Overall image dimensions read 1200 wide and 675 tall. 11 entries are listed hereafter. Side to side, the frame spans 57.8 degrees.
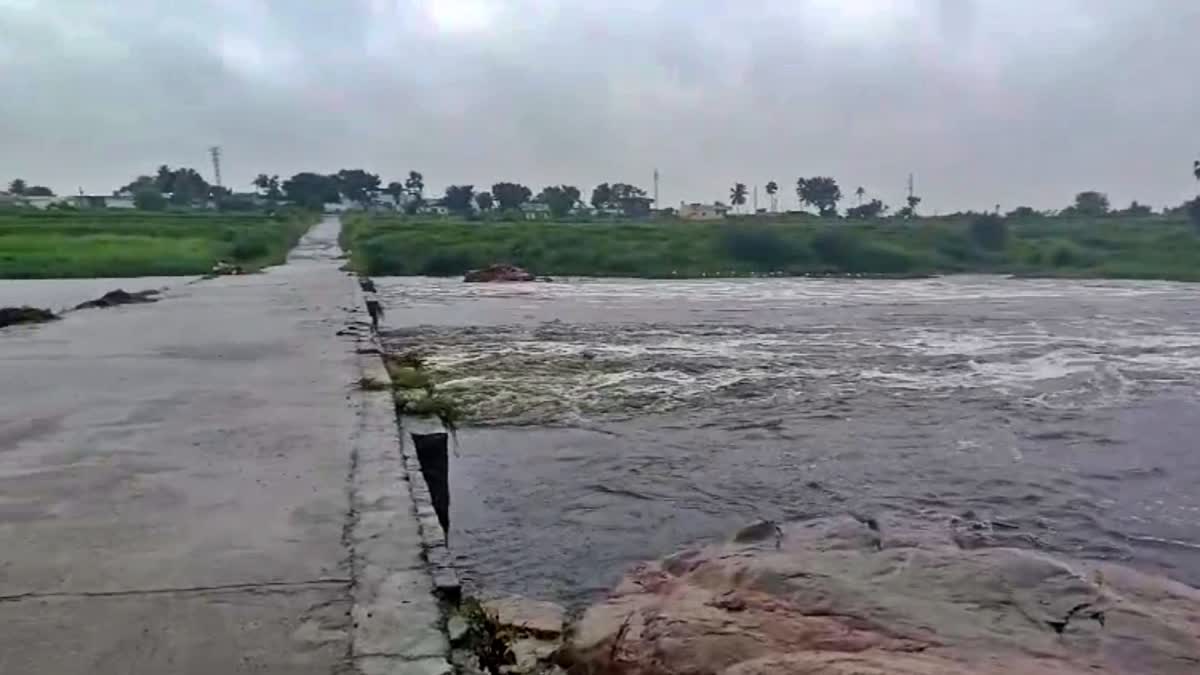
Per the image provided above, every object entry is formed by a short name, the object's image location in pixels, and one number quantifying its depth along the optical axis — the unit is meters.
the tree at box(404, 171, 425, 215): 117.06
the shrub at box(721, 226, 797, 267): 59.72
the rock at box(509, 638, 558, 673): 5.03
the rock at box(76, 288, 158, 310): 22.36
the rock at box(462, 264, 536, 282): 45.28
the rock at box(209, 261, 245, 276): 38.28
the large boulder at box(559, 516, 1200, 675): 4.65
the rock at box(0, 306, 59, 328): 17.67
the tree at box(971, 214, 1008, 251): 64.62
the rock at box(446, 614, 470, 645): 4.18
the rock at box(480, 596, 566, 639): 5.69
